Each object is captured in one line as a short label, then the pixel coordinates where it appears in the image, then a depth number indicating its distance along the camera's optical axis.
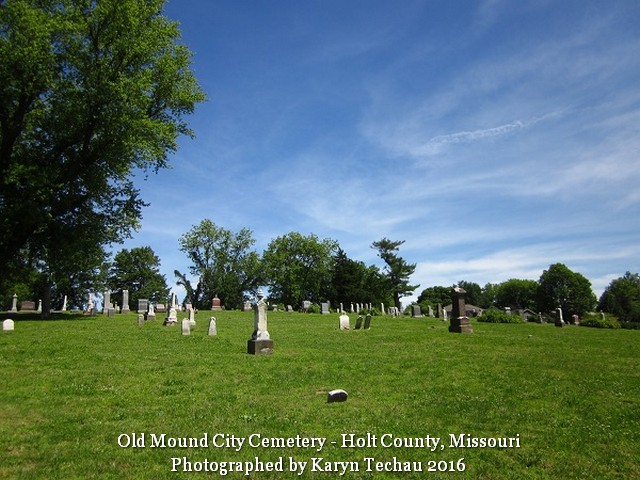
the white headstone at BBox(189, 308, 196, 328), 23.25
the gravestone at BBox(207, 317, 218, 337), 18.89
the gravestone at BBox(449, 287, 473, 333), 21.57
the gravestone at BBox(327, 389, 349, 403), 8.15
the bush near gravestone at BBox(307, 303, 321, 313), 45.80
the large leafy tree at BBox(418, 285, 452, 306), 121.69
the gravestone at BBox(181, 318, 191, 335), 18.80
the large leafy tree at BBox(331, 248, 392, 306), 64.88
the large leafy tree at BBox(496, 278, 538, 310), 118.75
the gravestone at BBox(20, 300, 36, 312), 52.43
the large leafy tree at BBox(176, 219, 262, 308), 72.19
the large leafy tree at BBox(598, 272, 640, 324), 78.88
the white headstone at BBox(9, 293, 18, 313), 40.66
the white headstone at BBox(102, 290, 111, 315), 34.47
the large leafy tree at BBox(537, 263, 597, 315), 91.75
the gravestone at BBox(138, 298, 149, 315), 39.47
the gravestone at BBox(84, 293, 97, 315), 37.49
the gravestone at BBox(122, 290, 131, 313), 37.47
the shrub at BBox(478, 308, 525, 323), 33.31
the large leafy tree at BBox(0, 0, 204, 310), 22.17
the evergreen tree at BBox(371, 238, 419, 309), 76.88
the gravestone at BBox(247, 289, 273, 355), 13.60
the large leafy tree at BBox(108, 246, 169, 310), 82.75
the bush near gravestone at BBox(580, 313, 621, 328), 34.44
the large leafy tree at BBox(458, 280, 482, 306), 135.14
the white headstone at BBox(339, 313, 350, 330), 22.73
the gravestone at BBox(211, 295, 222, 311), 46.38
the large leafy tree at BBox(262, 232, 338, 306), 80.12
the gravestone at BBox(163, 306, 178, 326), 24.06
